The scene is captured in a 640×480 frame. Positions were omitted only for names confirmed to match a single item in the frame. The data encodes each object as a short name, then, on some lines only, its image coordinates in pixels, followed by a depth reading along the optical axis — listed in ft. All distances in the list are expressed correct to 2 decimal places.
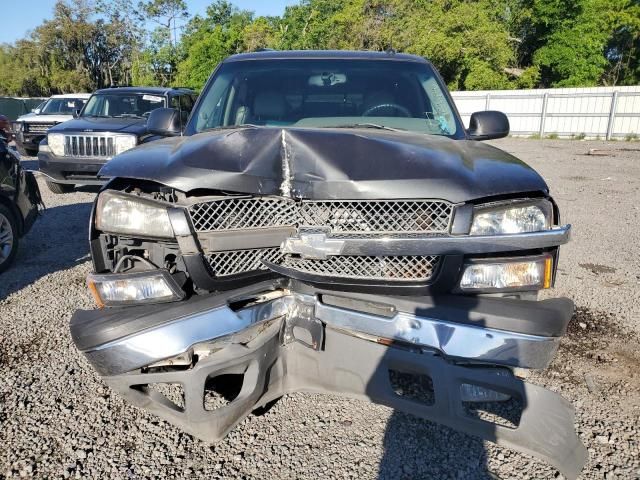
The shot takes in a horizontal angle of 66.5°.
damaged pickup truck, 6.43
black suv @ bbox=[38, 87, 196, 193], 25.72
